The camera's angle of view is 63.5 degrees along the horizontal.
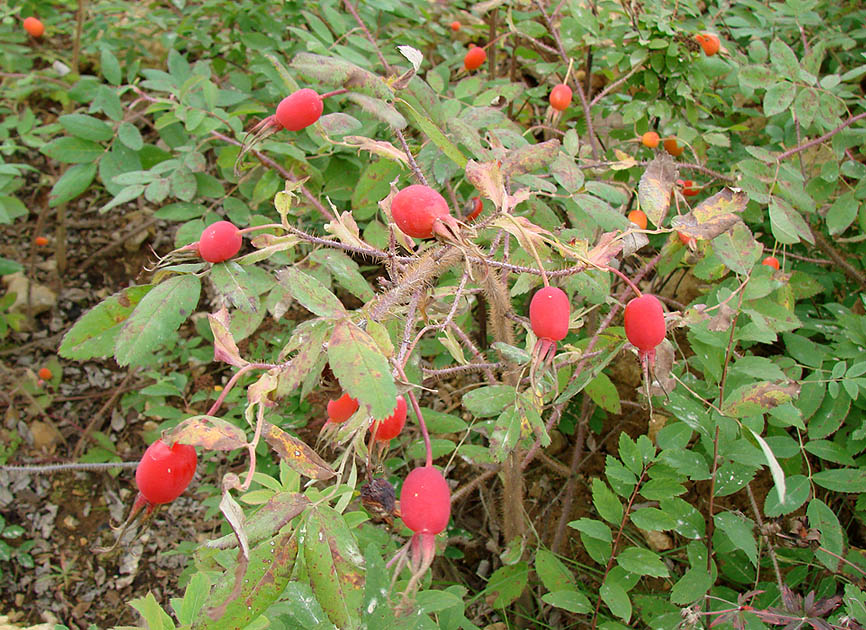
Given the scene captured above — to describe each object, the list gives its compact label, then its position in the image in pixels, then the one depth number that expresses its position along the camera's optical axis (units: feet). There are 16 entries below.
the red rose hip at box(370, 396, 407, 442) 0.68
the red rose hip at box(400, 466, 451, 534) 0.64
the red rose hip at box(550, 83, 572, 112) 1.30
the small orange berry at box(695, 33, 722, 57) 1.35
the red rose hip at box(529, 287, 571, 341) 0.65
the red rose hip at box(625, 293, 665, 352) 0.71
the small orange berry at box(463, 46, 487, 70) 1.51
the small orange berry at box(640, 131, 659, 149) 1.32
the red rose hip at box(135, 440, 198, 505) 0.63
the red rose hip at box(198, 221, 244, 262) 0.81
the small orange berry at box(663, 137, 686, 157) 1.42
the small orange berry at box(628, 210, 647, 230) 1.10
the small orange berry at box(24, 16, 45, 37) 2.02
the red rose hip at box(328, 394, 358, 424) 0.69
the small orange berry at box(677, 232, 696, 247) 0.81
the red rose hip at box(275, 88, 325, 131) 0.88
